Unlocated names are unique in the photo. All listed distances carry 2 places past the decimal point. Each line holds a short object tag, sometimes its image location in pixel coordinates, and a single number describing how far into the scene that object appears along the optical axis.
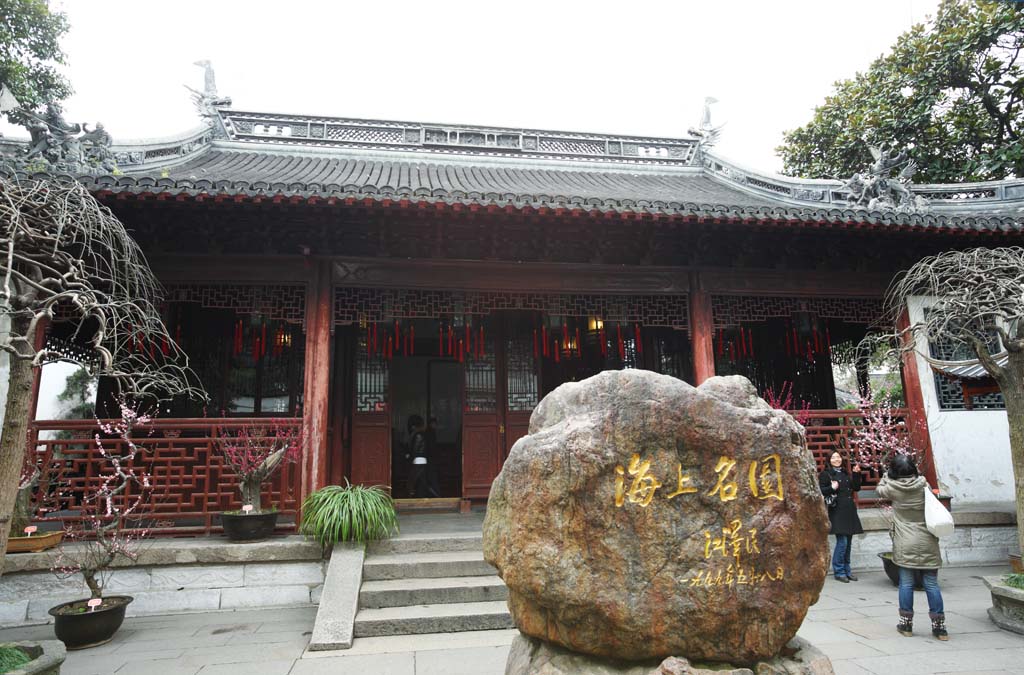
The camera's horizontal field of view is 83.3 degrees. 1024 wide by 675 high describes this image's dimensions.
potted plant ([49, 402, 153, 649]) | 4.30
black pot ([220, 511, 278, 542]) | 5.41
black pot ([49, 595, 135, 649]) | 4.27
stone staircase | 4.49
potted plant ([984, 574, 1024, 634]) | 4.41
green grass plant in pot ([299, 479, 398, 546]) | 5.32
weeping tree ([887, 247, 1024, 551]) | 5.06
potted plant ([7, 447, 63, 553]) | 5.04
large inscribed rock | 2.45
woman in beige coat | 4.30
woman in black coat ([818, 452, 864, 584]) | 5.95
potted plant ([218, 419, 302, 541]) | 5.43
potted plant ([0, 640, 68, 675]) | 3.15
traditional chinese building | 6.05
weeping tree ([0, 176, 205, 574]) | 3.31
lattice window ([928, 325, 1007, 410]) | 7.23
